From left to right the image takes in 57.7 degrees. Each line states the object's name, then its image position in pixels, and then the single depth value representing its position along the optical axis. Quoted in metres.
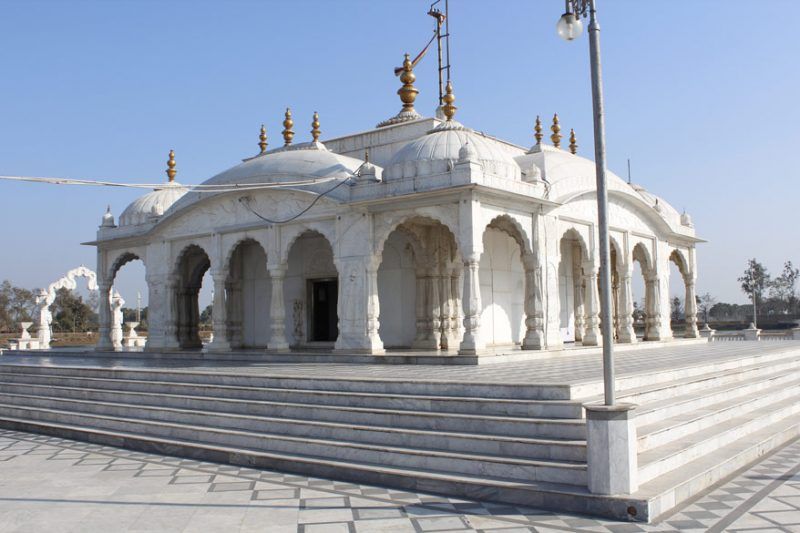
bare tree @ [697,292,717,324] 66.36
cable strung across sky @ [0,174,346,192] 15.51
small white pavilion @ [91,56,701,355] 14.11
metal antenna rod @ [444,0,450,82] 20.00
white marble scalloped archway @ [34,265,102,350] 26.19
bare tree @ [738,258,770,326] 65.75
